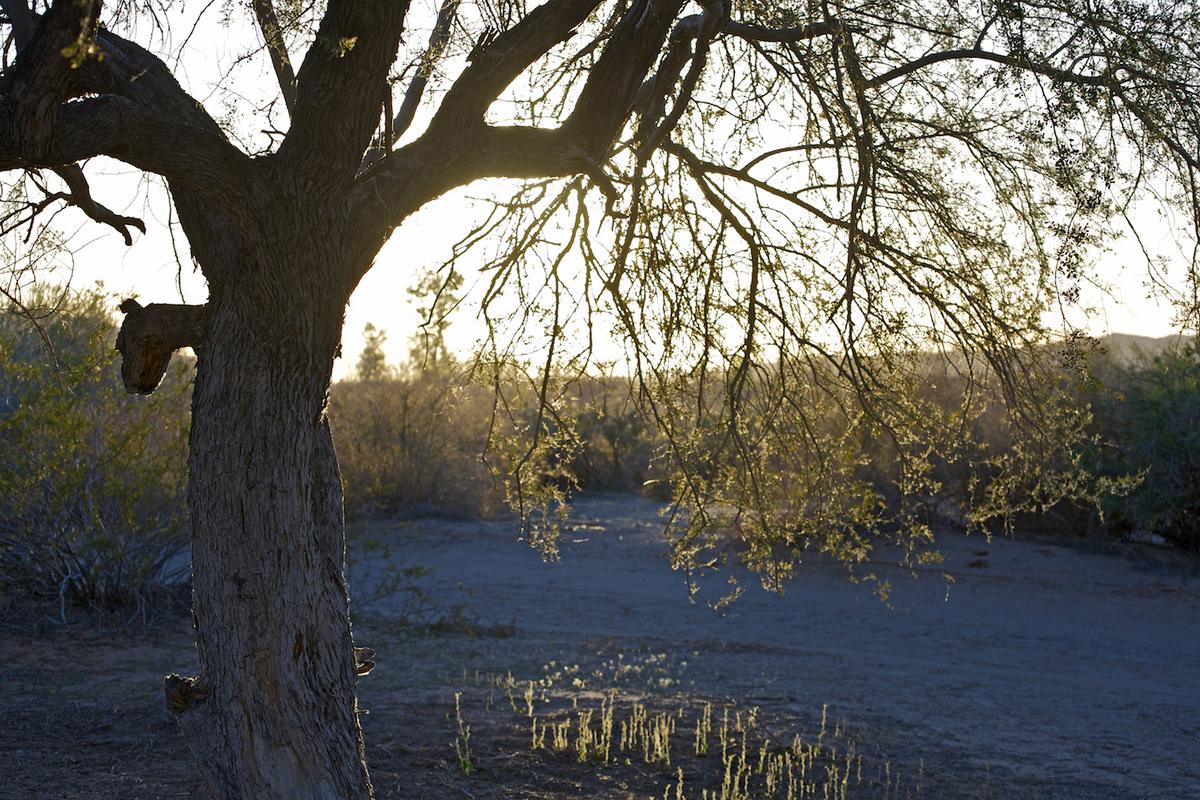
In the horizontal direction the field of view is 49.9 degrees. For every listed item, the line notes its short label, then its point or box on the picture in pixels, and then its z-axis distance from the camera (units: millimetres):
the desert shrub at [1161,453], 14789
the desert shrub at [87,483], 10266
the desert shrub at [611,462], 22953
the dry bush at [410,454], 20234
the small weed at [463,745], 6582
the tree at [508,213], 4344
